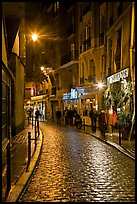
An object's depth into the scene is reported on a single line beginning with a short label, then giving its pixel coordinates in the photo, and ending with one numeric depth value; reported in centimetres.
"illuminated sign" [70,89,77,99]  3891
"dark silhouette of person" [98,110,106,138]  2157
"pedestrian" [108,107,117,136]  2188
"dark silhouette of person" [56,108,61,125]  3931
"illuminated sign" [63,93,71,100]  4266
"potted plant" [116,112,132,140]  1878
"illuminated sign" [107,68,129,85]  2080
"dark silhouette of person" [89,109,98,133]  2560
